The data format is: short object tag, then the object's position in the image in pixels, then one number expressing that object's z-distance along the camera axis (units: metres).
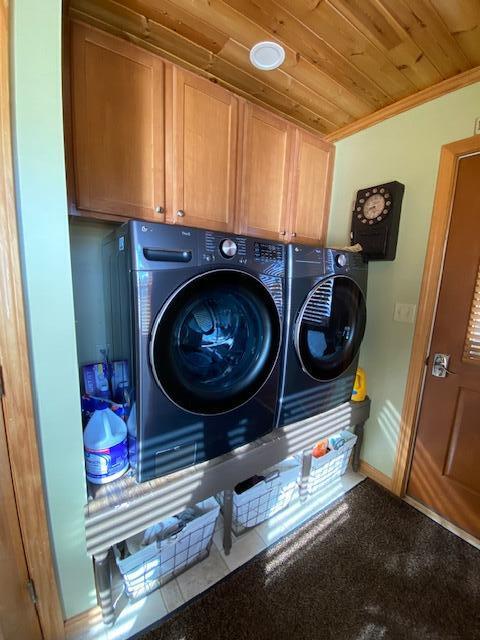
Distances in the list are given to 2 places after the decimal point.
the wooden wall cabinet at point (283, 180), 1.43
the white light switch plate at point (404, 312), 1.52
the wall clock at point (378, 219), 1.51
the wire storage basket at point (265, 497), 1.31
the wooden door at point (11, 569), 0.73
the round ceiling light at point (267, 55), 1.11
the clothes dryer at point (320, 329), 1.21
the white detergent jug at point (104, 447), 0.91
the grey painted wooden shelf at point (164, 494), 0.85
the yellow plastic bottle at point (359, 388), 1.69
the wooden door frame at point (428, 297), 1.35
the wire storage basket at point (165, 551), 1.02
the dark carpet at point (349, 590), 1.00
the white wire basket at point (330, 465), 1.56
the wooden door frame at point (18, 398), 0.63
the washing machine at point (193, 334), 0.83
